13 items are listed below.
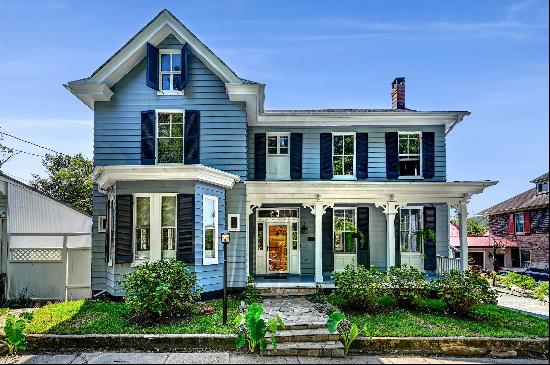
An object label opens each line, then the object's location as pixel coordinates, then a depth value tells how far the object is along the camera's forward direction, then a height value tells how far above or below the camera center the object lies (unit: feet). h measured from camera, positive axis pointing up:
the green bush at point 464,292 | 30.37 -6.45
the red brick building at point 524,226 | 79.56 -3.94
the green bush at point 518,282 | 45.31 -8.73
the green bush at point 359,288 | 30.76 -6.22
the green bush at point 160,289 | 27.22 -5.77
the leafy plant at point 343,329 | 23.58 -7.51
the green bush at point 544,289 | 20.67 -4.24
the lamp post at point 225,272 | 26.87 -4.45
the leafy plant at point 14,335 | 22.43 -7.21
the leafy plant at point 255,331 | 22.90 -7.16
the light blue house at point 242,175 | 33.83 +3.30
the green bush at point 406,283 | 32.83 -6.21
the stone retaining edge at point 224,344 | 23.89 -8.19
